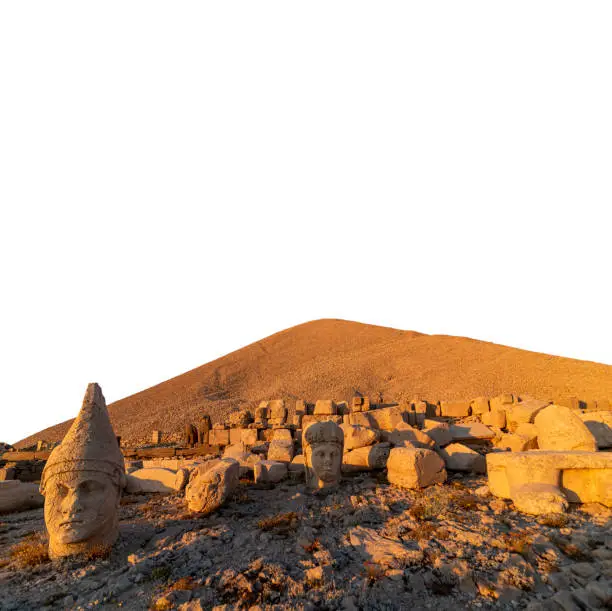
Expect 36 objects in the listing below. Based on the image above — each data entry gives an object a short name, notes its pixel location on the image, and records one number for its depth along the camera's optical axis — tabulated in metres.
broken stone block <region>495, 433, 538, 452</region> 10.45
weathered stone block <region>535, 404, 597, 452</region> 8.90
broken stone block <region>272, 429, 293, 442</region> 12.14
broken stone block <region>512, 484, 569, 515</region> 6.73
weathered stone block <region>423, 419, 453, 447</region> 10.98
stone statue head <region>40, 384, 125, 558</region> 5.89
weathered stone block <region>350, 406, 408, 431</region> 12.38
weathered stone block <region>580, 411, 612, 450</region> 10.12
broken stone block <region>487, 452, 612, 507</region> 7.17
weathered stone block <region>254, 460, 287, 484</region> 9.82
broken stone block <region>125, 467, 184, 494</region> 10.54
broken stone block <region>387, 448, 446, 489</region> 8.57
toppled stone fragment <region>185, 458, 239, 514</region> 7.65
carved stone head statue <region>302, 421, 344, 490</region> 8.84
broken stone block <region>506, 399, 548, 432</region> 11.65
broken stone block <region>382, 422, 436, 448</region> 10.09
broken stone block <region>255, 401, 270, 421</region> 15.79
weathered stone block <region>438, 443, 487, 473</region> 9.77
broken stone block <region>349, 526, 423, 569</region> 5.25
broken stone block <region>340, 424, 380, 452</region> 10.62
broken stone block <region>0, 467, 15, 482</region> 13.18
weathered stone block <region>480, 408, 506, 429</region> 12.64
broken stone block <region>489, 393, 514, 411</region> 13.74
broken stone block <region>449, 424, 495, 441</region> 11.77
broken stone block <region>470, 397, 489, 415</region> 14.29
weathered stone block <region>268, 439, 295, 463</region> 10.88
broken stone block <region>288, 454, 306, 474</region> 10.33
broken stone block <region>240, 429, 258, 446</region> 13.72
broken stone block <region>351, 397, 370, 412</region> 15.21
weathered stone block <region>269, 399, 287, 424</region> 15.53
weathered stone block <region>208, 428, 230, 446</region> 14.64
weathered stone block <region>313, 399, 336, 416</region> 14.19
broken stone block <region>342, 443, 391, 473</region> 10.19
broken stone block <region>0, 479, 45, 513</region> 10.28
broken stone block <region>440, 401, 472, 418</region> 14.66
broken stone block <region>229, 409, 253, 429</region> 14.90
